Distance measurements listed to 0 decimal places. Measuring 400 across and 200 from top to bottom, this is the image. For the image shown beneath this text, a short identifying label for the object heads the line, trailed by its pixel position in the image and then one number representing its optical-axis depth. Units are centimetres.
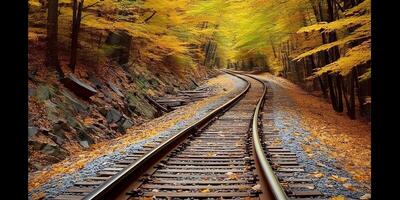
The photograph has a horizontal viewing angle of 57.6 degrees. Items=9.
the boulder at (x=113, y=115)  1324
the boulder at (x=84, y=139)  1065
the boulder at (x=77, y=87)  1286
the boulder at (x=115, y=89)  1563
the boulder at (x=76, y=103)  1211
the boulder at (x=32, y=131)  922
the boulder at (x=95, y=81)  1487
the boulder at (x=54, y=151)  905
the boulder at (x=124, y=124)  1321
